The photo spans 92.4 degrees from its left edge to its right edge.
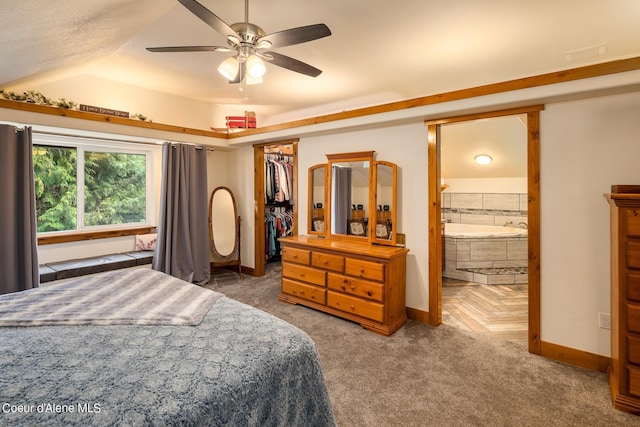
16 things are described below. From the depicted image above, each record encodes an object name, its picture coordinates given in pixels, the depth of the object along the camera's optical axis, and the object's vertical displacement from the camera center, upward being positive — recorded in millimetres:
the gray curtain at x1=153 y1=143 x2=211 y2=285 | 4023 -56
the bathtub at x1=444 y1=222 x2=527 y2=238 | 4387 -352
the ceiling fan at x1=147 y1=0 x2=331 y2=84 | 1670 +1026
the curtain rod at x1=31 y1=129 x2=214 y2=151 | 3460 +954
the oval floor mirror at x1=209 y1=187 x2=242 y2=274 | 4734 -226
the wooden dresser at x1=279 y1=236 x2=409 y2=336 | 2824 -702
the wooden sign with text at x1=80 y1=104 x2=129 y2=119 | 3304 +1154
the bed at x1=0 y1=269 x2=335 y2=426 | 900 -546
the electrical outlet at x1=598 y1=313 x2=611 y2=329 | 2219 -822
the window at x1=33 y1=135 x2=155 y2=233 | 3697 +386
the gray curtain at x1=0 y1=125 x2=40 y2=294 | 2918 +0
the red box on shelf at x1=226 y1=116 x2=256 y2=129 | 4504 +1321
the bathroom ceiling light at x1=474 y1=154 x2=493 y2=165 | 4832 +798
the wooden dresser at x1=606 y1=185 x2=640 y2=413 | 1768 -522
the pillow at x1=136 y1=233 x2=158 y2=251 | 4293 -412
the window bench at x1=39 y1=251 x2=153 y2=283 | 3295 -599
